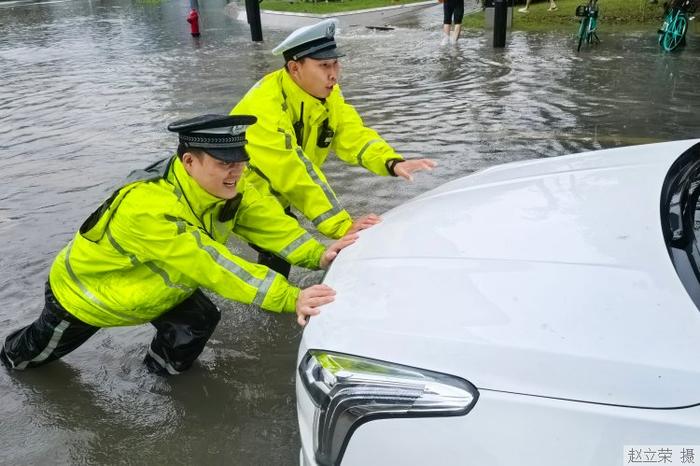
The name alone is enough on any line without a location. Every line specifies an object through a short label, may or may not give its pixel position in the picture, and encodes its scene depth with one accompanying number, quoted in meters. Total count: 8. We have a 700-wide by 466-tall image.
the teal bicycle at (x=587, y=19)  11.12
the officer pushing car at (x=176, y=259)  2.40
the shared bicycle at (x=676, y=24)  10.57
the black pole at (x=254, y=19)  14.88
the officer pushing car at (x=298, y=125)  2.95
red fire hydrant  16.53
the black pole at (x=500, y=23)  11.53
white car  1.27
